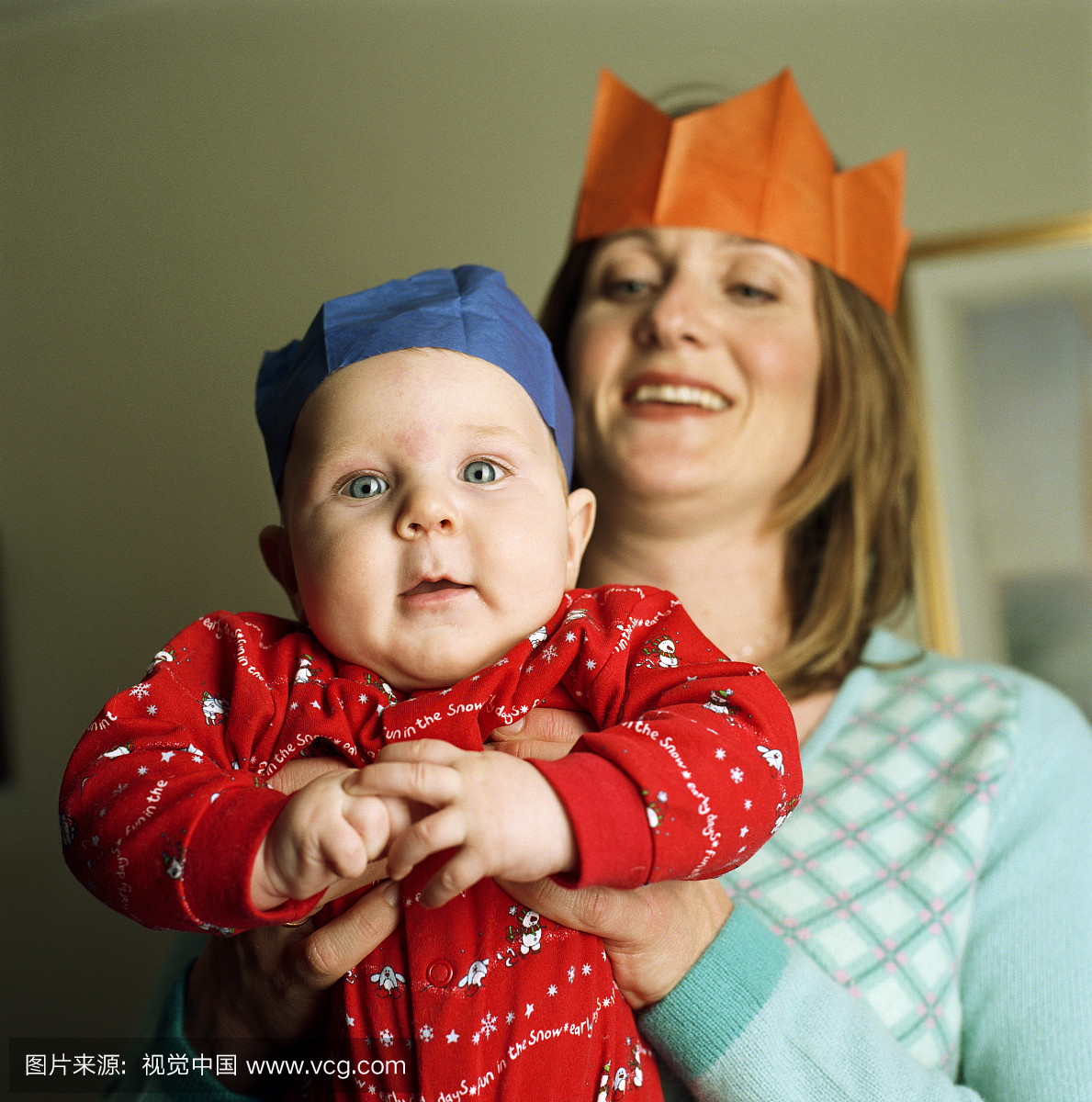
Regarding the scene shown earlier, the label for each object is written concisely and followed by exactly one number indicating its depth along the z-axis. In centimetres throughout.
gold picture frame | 228
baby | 68
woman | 94
